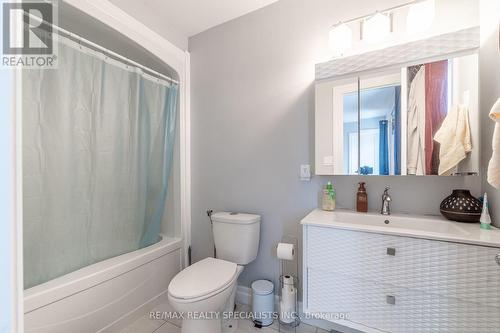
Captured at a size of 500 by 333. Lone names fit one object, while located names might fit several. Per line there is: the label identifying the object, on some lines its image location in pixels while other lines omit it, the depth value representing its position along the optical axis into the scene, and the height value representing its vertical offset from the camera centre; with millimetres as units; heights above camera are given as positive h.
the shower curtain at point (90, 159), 1271 +47
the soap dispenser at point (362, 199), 1351 -210
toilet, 1168 -667
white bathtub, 1159 -800
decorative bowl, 1077 -211
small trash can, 1521 -982
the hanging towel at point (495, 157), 836 +33
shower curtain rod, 1292 +812
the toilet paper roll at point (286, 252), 1380 -544
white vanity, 880 -497
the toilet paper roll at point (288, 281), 1471 -774
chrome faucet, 1293 -229
